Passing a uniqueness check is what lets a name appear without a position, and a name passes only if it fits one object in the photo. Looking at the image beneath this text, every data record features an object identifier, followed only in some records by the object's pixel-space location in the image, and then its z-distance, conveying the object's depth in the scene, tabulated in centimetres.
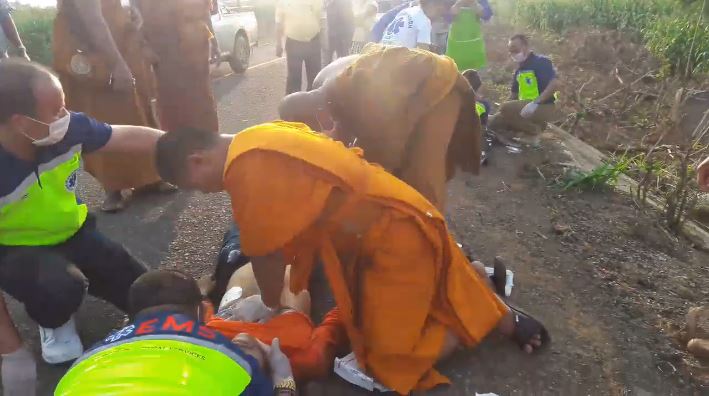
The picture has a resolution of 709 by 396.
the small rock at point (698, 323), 224
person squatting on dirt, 491
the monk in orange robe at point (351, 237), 179
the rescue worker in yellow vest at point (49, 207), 199
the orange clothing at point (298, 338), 206
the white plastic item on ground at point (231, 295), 241
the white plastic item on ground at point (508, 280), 258
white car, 857
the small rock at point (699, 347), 216
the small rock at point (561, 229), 321
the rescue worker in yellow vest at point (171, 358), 132
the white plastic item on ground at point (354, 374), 202
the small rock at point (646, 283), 269
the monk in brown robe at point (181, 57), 331
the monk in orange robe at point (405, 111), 225
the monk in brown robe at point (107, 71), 305
